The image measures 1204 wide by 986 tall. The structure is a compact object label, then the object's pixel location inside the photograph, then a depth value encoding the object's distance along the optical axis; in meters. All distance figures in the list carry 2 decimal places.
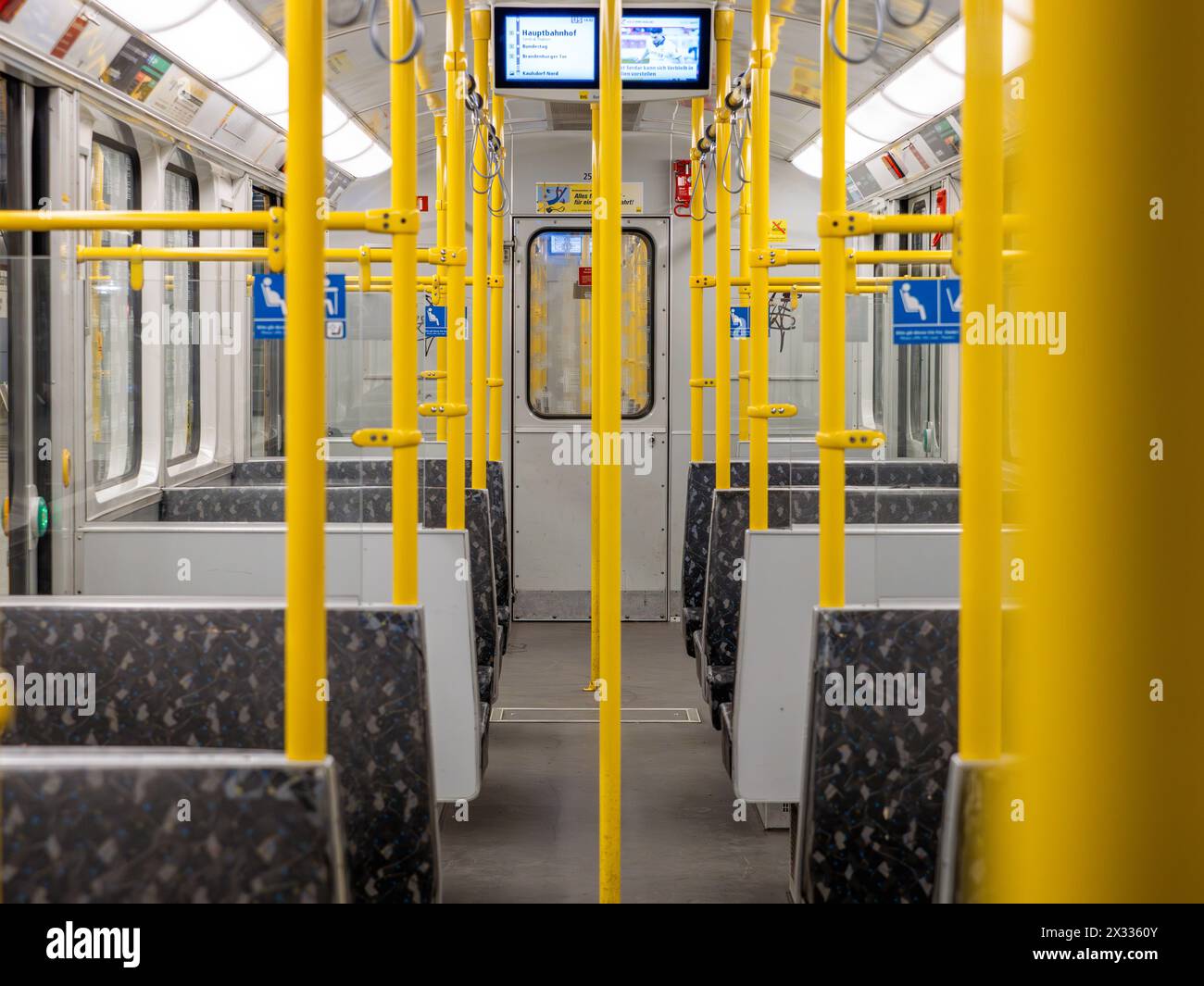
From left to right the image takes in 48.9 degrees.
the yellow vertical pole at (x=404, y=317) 3.02
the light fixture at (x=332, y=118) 6.99
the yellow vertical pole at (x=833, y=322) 2.93
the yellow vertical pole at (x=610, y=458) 2.74
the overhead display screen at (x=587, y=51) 5.22
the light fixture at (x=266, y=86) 5.66
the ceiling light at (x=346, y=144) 7.50
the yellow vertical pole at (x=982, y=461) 1.72
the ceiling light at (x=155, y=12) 4.35
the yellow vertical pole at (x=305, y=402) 1.74
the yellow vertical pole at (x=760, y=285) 3.90
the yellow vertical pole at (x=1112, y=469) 0.69
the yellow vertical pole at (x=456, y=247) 4.34
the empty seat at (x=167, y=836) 1.69
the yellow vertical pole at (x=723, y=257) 5.25
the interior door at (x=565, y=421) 8.38
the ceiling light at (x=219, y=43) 4.87
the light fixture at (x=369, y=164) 8.15
